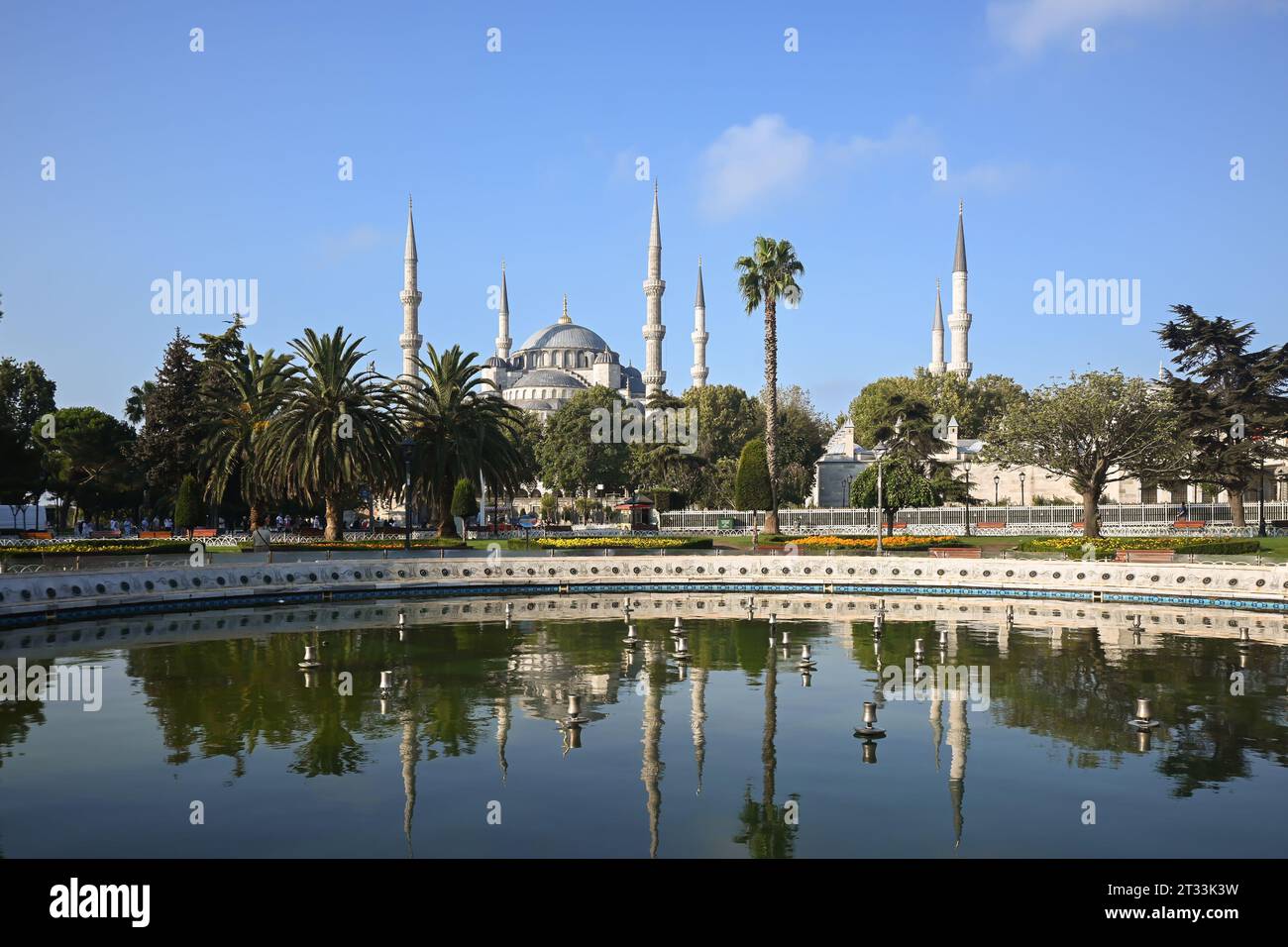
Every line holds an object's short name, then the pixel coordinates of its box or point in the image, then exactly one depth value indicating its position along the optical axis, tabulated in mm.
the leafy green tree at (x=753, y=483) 48469
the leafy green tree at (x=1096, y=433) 46625
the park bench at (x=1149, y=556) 34344
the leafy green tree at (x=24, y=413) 47250
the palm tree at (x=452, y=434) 47500
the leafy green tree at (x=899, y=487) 49094
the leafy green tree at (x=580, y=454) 82125
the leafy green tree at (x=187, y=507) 46188
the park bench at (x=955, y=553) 38031
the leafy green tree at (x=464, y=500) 45750
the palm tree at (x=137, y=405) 74688
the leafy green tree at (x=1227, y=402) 51219
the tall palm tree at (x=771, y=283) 49875
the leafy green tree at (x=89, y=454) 65938
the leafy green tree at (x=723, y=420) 88188
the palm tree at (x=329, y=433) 42312
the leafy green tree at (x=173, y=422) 53719
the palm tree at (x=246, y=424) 46719
